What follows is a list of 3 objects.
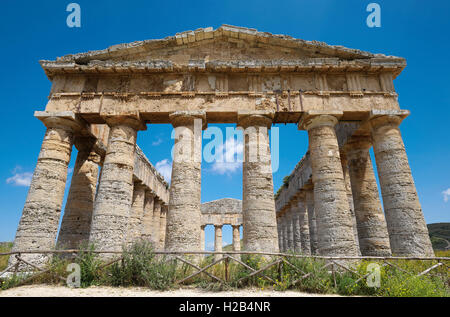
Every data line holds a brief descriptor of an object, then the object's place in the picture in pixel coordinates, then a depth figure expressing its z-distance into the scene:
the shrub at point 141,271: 7.03
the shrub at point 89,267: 7.31
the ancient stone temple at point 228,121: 9.79
